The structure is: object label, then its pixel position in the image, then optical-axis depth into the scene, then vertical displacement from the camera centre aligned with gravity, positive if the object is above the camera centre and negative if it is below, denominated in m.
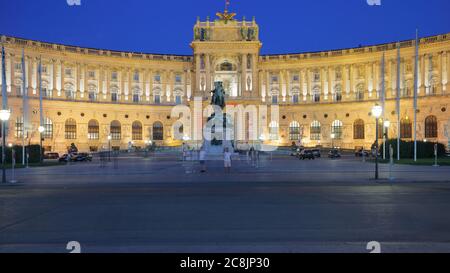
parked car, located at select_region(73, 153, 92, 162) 68.62 -3.07
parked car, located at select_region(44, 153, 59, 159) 79.38 -3.23
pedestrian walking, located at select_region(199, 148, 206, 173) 40.56 -2.23
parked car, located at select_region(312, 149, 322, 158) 79.25 -2.92
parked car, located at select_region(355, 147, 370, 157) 84.31 -3.27
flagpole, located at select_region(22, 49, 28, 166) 52.17 +3.77
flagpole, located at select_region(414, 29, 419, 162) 57.07 +5.52
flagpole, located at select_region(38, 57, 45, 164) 57.65 -1.86
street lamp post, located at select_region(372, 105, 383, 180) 33.34 +1.63
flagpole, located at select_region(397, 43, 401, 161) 57.84 -1.72
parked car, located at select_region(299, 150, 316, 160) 73.00 -2.97
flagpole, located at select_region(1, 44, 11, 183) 45.62 +4.88
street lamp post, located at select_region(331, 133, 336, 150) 118.50 -0.35
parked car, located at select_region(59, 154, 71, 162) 65.55 -2.95
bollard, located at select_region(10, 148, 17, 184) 31.17 -2.87
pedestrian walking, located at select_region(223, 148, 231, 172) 39.41 -1.89
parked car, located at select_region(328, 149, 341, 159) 76.58 -3.00
